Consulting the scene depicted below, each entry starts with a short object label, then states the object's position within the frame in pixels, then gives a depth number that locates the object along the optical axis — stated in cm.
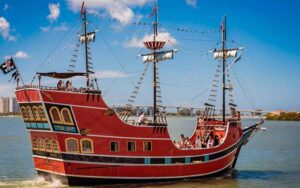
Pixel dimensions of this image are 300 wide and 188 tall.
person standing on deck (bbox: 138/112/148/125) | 2802
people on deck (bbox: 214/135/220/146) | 3338
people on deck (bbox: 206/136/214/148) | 3179
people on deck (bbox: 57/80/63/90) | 2527
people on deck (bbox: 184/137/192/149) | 3062
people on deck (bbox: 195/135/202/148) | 3158
